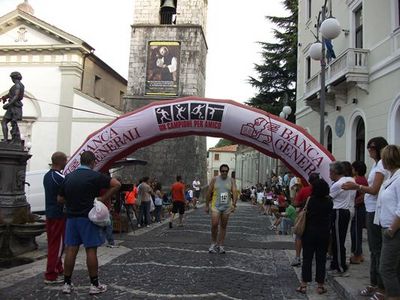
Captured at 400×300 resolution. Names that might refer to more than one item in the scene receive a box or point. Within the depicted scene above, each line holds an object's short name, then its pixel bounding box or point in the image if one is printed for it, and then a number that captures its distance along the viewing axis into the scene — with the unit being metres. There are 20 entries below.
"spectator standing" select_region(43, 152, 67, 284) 6.52
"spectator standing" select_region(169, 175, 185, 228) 15.19
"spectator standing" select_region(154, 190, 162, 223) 16.95
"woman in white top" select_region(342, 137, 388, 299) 5.44
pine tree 35.19
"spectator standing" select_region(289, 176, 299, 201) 11.57
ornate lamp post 10.28
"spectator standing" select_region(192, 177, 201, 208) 29.92
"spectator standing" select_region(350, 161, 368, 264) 7.89
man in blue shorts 5.80
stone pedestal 8.62
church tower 33.12
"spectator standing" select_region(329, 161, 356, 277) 6.87
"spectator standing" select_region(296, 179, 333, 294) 6.09
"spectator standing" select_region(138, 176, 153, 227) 14.86
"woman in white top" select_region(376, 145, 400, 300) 4.49
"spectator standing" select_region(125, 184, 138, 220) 14.34
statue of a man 9.98
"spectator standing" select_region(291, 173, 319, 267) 7.96
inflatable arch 7.99
